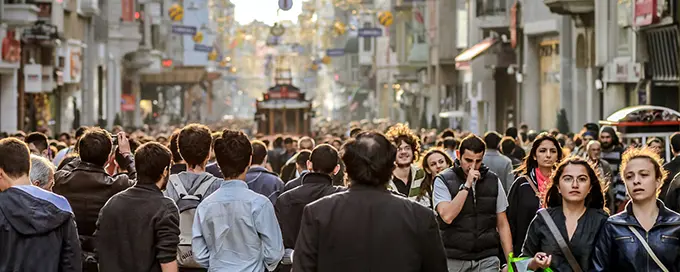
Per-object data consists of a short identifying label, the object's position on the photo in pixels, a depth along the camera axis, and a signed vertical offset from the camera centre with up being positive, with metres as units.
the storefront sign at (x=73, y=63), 50.66 +1.98
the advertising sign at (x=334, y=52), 79.35 +3.54
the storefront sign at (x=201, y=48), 81.31 +3.85
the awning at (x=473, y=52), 52.34 +2.37
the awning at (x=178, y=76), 95.32 +2.85
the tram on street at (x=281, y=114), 66.38 +0.20
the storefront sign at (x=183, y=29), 67.50 +4.05
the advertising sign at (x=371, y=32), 65.50 +3.80
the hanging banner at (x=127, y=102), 76.25 +0.83
